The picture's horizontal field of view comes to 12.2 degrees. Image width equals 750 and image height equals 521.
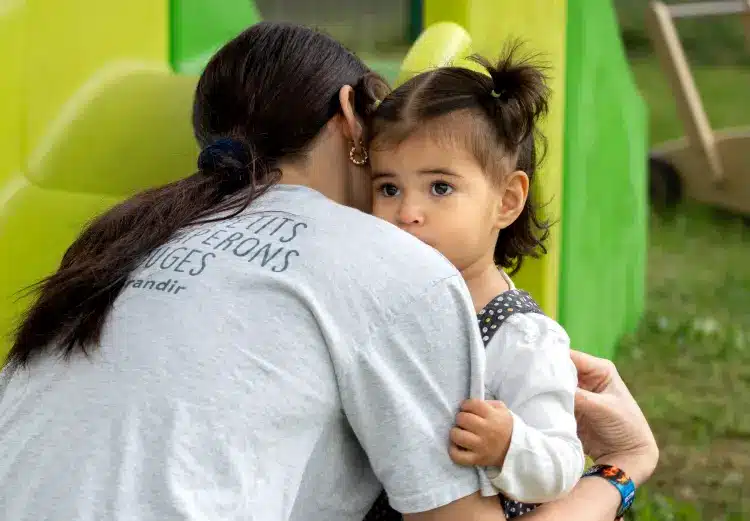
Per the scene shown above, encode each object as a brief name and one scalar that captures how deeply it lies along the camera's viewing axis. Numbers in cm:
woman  258
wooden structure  745
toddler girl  272
